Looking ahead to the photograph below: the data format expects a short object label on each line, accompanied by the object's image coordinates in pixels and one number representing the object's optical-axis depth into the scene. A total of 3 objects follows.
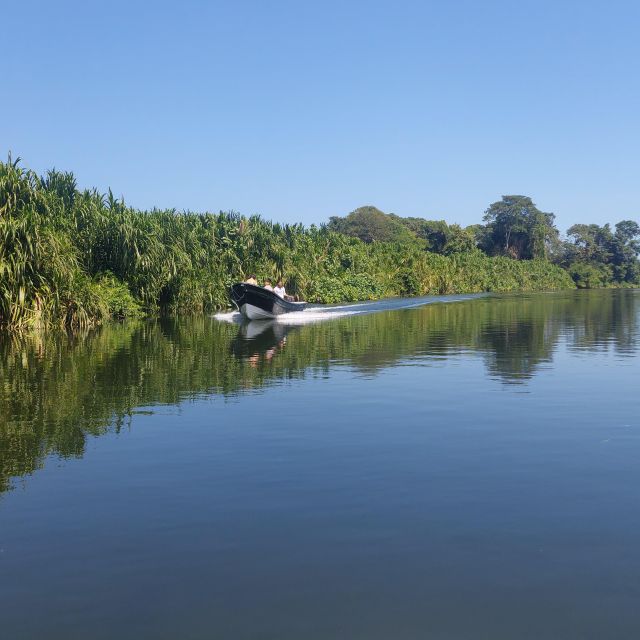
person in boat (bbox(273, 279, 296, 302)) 41.83
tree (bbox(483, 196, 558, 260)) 140.38
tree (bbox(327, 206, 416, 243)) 130.88
